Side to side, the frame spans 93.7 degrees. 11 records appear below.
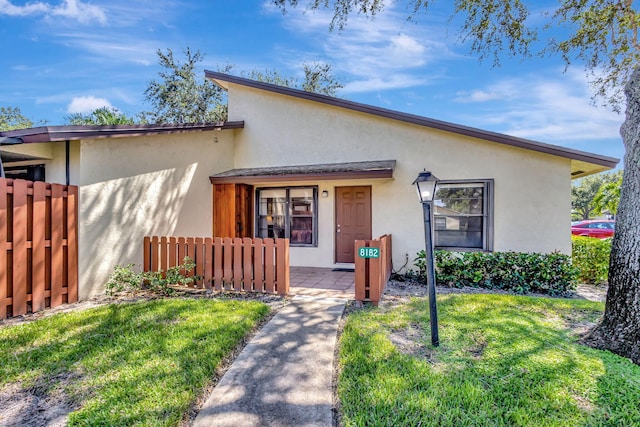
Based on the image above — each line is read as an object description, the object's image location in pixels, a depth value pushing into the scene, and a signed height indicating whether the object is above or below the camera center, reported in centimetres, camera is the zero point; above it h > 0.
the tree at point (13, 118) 2734 +921
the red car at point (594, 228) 1477 -62
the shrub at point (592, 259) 761 -111
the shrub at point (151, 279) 606 -128
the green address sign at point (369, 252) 514 -61
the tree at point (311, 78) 2081 +968
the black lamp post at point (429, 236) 372 -25
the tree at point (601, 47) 349 +404
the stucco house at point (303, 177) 604 +98
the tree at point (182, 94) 2052 +851
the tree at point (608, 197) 957 +63
